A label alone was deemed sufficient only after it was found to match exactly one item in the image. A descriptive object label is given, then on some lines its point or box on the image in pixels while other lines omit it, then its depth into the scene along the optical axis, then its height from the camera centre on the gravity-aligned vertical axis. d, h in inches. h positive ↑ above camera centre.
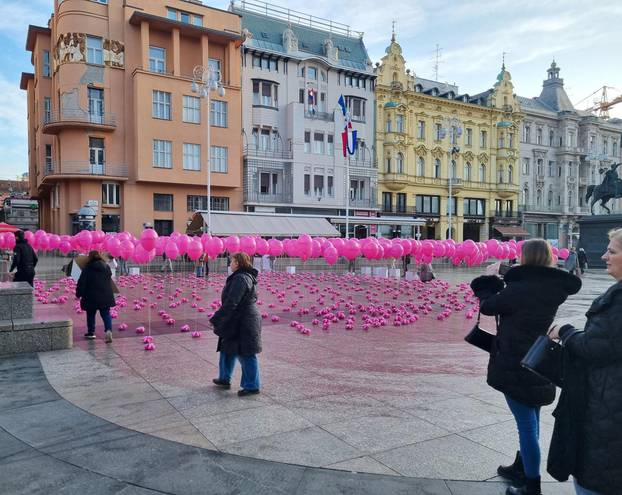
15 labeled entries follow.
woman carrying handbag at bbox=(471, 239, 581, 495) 135.0 -27.9
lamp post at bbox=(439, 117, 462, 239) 2084.2 +436.1
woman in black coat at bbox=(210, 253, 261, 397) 221.1 -42.5
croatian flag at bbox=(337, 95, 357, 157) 1252.2 +248.7
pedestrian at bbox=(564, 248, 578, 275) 874.8 -57.1
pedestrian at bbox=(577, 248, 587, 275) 1167.6 -68.7
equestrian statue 1293.1 +116.8
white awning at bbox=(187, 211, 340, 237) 1240.8 +19.0
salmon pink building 1373.0 +357.2
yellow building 1939.0 +342.0
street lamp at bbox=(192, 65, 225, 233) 1034.8 +323.3
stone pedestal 1246.9 -11.4
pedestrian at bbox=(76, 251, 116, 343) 336.5 -39.1
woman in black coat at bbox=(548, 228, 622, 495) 96.0 -35.9
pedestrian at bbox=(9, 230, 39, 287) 498.5 -29.7
